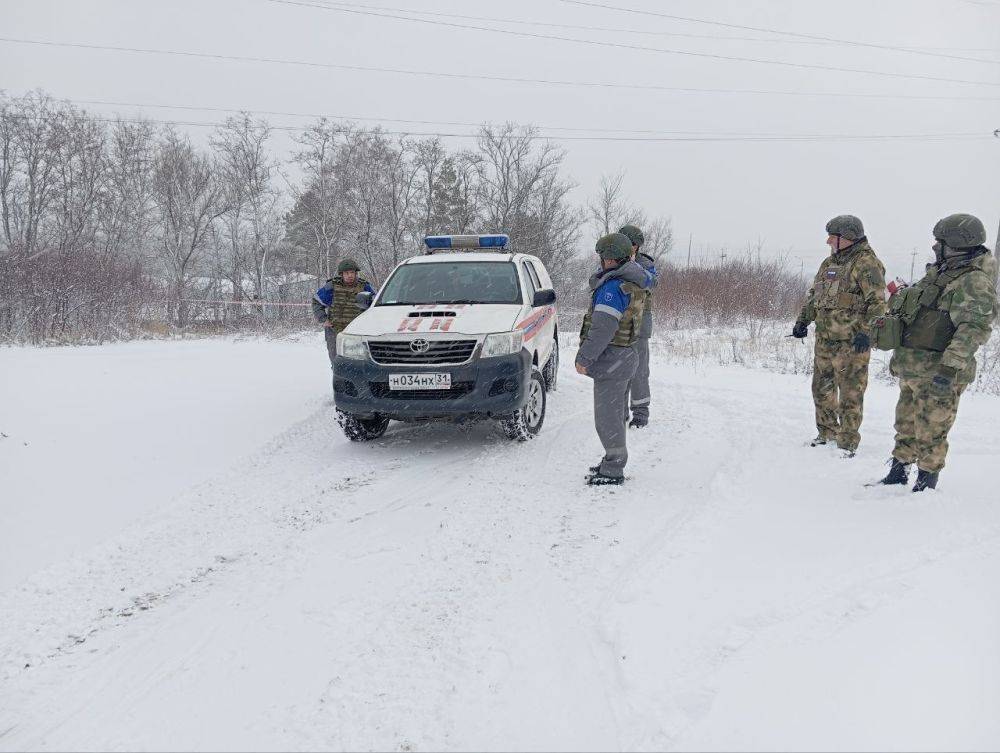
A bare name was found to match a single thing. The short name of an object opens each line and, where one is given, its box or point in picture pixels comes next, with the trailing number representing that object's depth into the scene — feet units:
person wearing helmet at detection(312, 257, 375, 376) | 25.41
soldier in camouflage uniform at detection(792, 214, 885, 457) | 16.66
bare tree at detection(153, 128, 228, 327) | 119.75
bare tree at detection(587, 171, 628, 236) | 140.46
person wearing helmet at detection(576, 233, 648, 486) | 14.96
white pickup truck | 18.21
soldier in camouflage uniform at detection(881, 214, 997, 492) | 12.84
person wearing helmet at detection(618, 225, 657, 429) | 21.62
